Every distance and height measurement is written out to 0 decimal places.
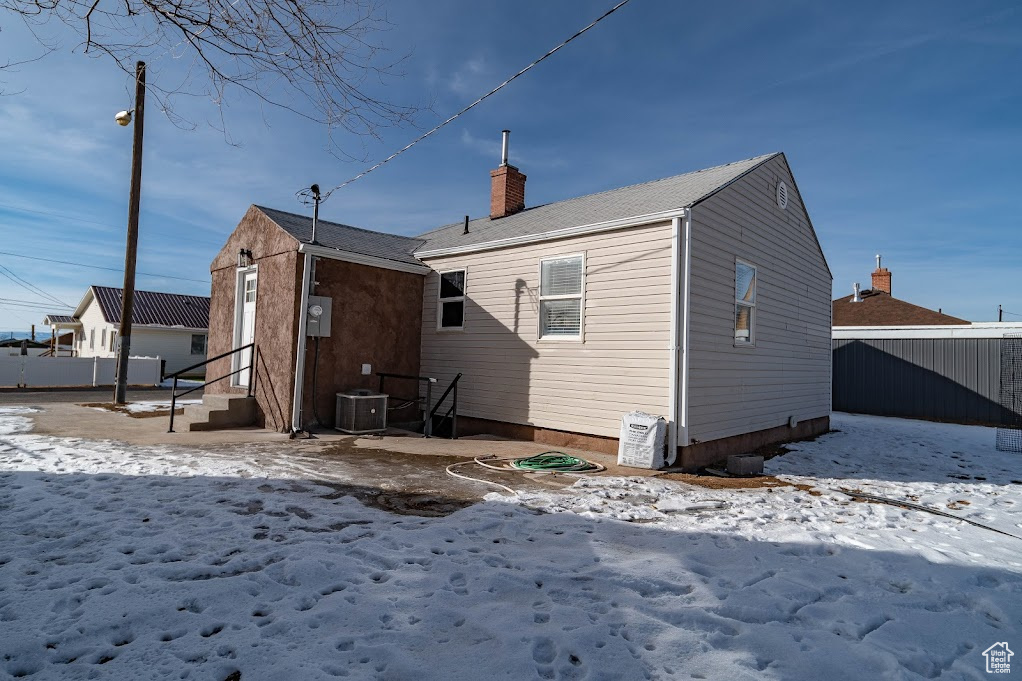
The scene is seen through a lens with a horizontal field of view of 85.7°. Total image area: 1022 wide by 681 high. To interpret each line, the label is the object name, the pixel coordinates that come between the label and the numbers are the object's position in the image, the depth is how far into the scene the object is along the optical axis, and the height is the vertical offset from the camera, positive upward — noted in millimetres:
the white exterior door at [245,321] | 10469 +489
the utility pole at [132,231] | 13680 +2727
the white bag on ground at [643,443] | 7215 -1044
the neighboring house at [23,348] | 28761 -678
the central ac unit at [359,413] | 9250 -1047
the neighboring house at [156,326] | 26578 +788
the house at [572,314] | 7852 +759
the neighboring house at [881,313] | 20578 +2390
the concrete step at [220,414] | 9297 -1192
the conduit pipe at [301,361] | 9008 -204
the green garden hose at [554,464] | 6820 -1323
